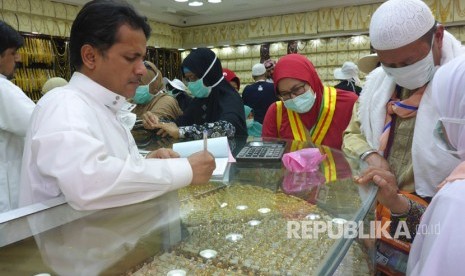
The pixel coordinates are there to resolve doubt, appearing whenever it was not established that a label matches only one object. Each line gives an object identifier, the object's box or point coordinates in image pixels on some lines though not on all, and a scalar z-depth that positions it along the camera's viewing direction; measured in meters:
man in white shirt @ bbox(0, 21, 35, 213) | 2.32
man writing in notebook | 1.06
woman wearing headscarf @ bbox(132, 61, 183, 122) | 3.48
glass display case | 0.96
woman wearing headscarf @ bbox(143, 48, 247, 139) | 2.79
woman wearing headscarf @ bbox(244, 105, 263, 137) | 4.29
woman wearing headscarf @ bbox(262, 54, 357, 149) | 2.43
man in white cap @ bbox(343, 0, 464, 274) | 1.46
